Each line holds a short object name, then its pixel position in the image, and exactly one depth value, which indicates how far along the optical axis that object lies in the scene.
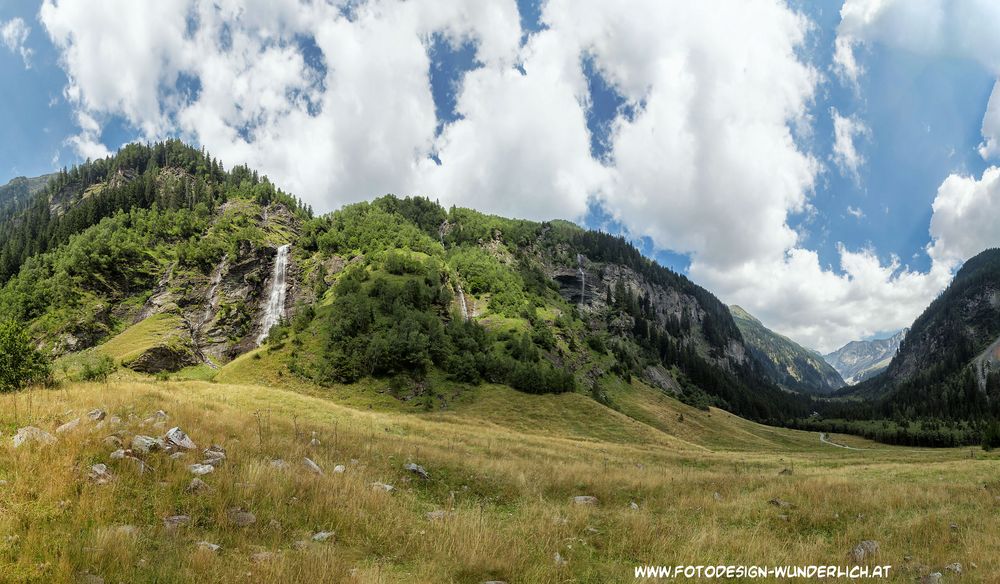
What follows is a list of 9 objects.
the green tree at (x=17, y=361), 19.47
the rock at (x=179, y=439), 10.62
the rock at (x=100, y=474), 8.05
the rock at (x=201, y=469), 9.29
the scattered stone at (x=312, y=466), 11.44
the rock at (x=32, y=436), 8.75
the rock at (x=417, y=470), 14.60
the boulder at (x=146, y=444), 9.60
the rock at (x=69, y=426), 9.62
